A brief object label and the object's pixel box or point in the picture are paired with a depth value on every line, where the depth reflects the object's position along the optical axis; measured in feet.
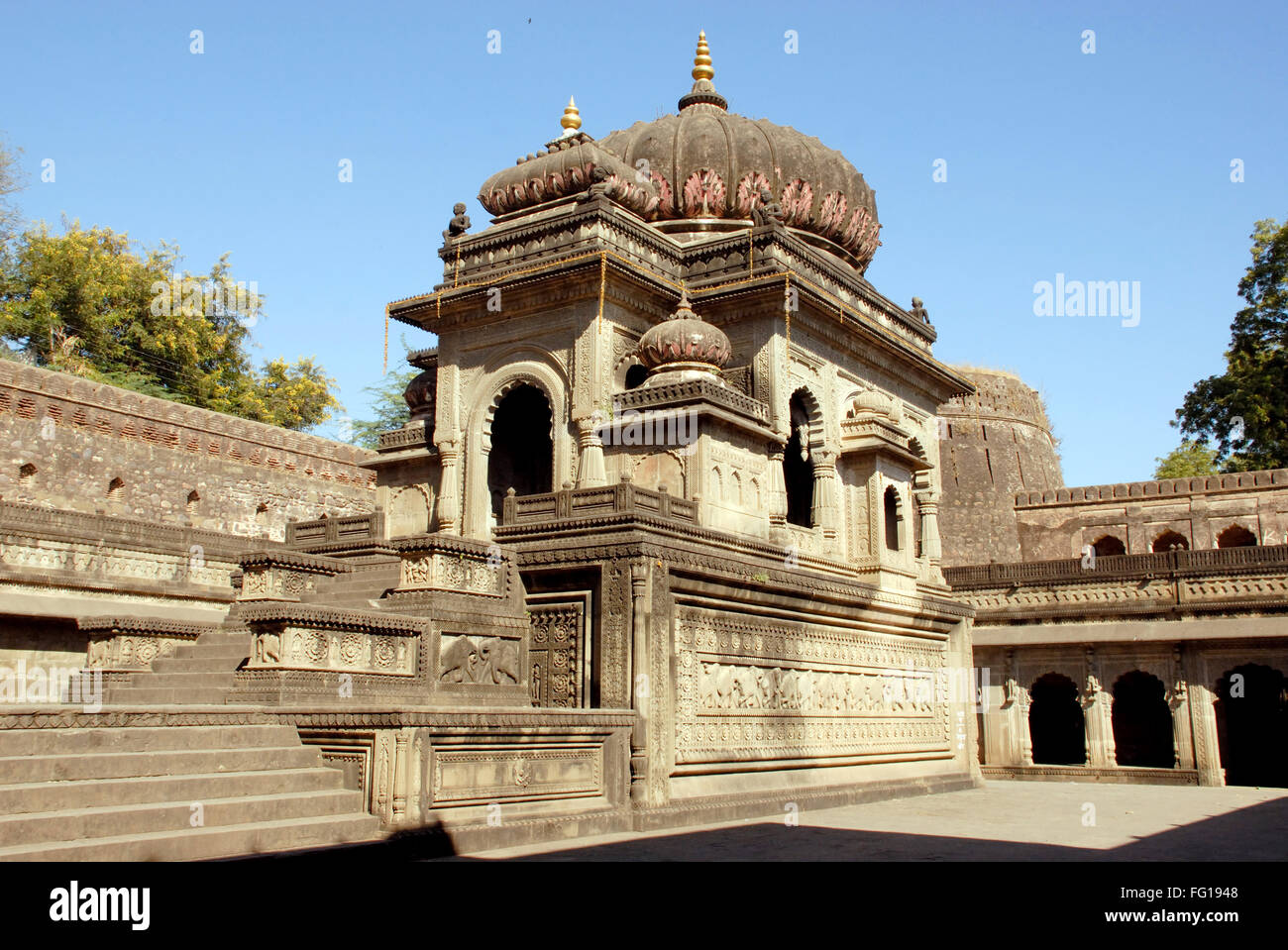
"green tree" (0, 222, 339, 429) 92.12
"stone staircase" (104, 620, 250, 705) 31.68
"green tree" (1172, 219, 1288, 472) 99.91
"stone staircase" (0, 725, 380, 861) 18.80
